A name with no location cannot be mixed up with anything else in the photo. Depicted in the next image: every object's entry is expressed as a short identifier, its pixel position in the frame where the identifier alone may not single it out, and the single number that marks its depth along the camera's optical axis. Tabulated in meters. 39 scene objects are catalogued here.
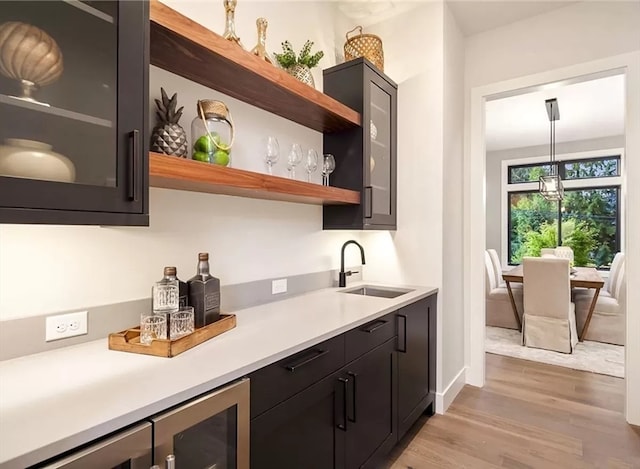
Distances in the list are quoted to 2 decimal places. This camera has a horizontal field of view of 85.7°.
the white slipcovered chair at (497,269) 5.07
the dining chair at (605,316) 3.96
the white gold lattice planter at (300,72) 1.98
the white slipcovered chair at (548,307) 3.71
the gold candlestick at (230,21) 1.56
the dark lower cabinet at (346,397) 1.15
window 5.81
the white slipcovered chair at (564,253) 5.18
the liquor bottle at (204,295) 1.34
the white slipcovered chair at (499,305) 4.55
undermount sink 2.51
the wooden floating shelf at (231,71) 1.25
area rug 3.31
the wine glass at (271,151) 1.87
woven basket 2.49
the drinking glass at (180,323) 1.20
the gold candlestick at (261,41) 1.76
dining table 3.83
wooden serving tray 1.10
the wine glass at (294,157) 2.01
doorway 2.36
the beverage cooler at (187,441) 0.72
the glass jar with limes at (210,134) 1.47
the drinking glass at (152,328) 1.17
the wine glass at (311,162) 2.11
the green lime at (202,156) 1.47
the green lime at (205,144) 1.47
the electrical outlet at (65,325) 1.15
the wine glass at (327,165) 2.31
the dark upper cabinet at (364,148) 2.29
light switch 2.04
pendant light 4.32
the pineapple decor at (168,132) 1.33
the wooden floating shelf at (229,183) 1.21
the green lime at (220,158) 1.48
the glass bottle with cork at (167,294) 1.28
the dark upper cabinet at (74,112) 0.84
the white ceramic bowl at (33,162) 0.82
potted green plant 1.97
